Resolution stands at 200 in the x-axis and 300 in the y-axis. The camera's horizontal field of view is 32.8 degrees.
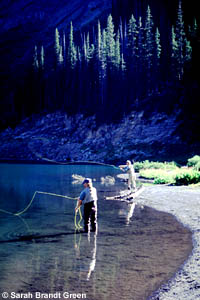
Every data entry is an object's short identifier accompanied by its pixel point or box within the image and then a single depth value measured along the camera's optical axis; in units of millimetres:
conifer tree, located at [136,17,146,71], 72125
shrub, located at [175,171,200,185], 24156
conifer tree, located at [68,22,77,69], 89562
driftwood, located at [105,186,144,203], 20109
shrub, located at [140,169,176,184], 26609
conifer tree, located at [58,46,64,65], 94300
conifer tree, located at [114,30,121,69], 75625
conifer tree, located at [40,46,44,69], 100512
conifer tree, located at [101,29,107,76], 77875
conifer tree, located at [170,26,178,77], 65688
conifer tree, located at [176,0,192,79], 65438
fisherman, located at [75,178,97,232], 12203
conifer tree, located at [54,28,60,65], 95938
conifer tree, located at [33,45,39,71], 100688
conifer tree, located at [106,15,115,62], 77606
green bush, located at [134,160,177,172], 37000
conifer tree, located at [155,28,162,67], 70000
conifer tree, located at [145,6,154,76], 70500
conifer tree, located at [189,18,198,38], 67081
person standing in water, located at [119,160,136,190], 22000
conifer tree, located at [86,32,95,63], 85950
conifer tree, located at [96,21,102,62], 79931
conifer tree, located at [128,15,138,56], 74688
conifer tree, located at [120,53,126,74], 75062
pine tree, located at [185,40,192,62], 65000
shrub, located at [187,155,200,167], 35531
